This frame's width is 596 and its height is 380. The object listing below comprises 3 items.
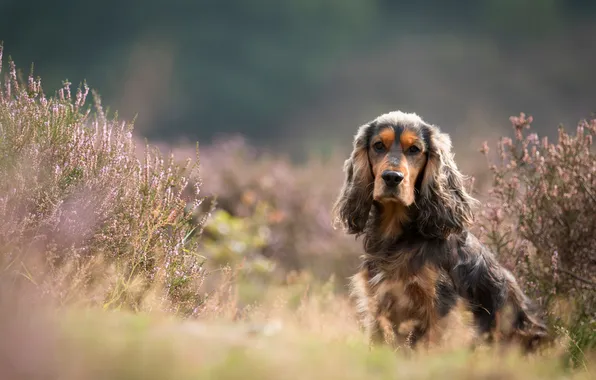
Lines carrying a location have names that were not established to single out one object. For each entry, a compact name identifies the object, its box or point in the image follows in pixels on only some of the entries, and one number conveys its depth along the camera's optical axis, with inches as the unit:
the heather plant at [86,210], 277.3
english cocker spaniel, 304.0
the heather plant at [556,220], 376.8
